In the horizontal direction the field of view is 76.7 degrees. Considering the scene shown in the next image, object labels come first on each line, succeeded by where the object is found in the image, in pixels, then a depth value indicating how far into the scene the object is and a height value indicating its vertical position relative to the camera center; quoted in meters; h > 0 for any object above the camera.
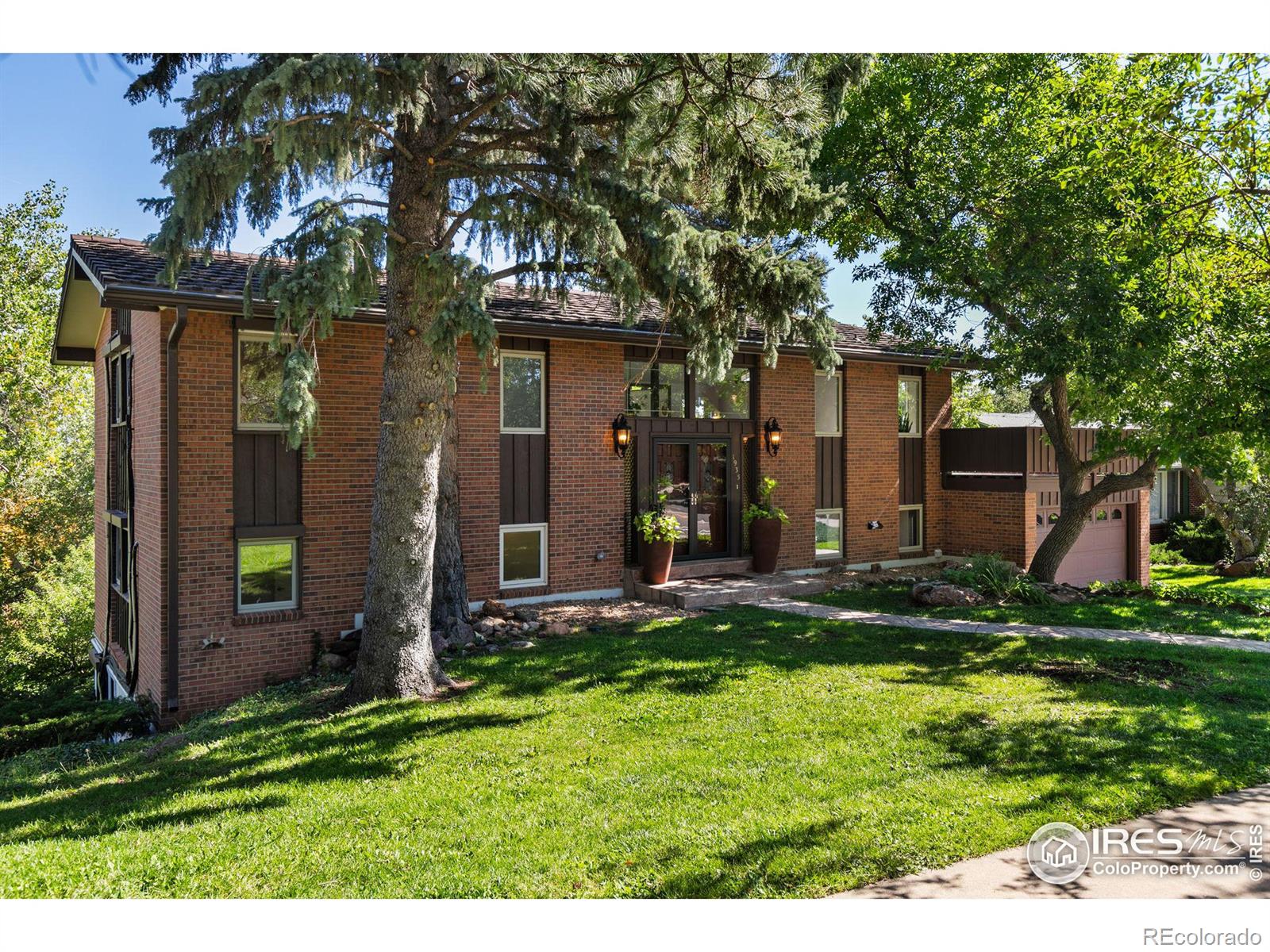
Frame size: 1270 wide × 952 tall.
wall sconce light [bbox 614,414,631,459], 11.52 +0.60
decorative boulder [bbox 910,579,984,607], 11.13 -1.71
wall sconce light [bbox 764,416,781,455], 12.96 +0.63
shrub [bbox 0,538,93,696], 15.06 -3.37
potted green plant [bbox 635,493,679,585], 11.55 -1.01
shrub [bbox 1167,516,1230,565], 21.42 -1.91
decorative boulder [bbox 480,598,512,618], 9.84 -1.65
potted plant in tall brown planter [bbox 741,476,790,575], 12.70 -0.91
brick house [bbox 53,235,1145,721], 8.72 +0.11
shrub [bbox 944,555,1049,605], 11.51 -1.60
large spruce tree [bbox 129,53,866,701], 6.05 +2.40
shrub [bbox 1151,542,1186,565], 21.53 -2.30
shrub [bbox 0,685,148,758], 8.62 -2.76
